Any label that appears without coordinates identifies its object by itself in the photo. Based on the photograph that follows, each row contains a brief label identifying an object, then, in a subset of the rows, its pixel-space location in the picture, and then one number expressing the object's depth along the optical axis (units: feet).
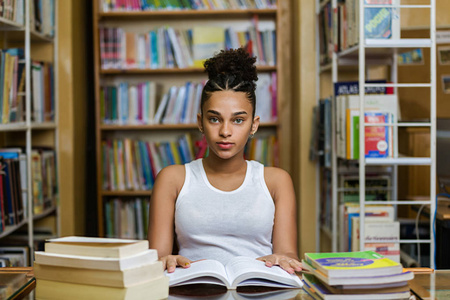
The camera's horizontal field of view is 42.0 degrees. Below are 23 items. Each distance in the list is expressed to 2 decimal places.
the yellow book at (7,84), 8.54
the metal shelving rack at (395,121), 7.89
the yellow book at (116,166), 12.76
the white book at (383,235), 8.33
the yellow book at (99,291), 3.45
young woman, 5.65
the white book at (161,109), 12.59
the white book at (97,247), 3.44
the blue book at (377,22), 8.06
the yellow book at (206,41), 12.55
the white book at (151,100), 12.62
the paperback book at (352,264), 3.56
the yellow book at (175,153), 12.85
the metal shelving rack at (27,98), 8.81
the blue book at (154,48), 12.58
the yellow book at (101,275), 3.42
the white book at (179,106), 12.58
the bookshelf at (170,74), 12.37
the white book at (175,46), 12.51
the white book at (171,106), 12.58
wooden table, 3.92
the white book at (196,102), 12.56
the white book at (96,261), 3.41
